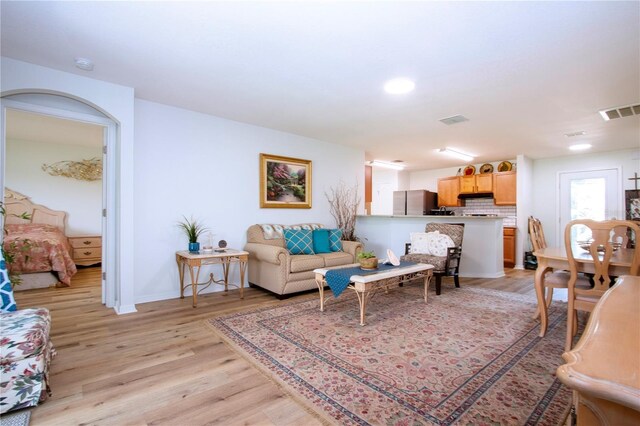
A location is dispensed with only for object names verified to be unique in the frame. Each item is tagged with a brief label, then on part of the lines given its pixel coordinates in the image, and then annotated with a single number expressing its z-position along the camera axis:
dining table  2.40
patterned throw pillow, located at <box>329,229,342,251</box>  4.78
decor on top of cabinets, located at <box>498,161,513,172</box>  7.04
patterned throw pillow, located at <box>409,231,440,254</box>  4.73
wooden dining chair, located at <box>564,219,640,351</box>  2.29
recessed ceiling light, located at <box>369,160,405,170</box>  7.50
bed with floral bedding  4.21
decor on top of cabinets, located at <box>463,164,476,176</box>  7.66
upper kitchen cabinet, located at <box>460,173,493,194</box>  7.17
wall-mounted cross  5.72
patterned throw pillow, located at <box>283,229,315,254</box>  4.41
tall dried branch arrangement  5.84
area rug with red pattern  1.72
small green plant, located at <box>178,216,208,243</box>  3.97
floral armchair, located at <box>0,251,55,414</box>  1.64
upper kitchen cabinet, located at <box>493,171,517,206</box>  6.79
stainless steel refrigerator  7.66
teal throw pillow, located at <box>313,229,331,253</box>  4.63
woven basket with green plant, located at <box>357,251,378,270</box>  3.44
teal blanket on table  3.06
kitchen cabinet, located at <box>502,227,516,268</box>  6.64
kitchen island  5.51
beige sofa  3.86
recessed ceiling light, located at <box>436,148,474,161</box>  6.21
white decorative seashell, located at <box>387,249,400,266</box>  3.72
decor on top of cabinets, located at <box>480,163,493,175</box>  7.36
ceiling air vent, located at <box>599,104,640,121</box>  3.74
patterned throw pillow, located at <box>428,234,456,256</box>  4.54
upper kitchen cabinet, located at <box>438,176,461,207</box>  7.76
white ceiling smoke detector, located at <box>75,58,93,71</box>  2.77
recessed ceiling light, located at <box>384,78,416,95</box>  3.12
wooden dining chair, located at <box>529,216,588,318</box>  2.80
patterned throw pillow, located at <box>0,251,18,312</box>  2.13
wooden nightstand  5.95
